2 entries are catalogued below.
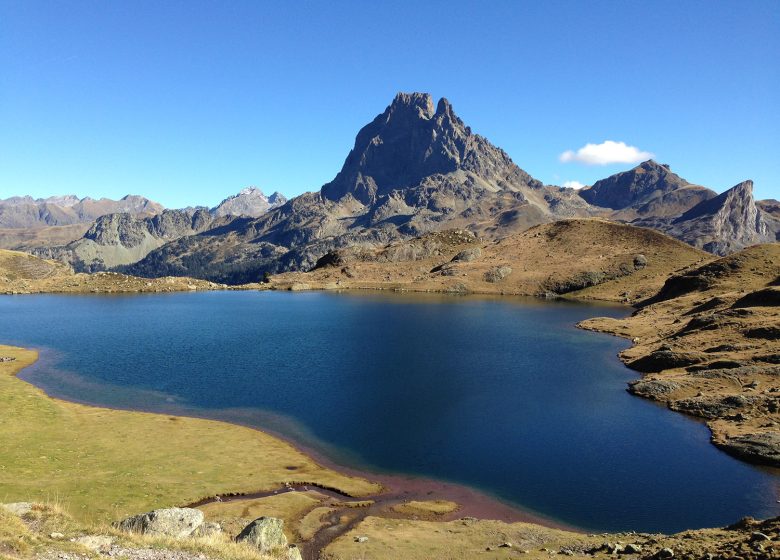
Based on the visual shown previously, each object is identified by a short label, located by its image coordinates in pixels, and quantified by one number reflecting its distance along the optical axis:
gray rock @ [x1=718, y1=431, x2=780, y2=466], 47.19
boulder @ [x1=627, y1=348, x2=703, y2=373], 77.94
